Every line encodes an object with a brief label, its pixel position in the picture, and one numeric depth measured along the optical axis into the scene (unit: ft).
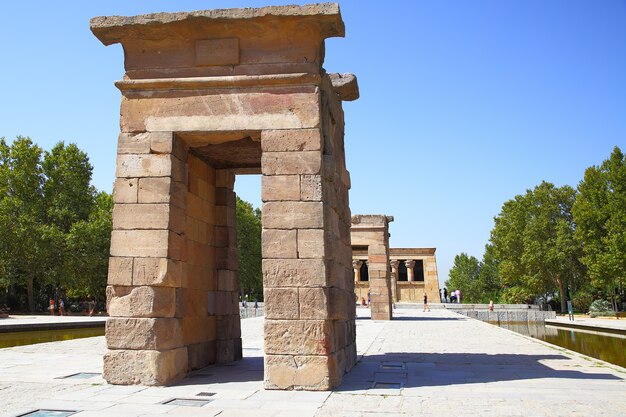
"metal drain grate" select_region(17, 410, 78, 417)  18.44
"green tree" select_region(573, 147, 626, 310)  97.60
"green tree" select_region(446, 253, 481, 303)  236.43
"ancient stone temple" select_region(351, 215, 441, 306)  82.07
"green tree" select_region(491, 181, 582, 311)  126.31
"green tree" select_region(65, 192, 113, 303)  114.73
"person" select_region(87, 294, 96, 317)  114.93
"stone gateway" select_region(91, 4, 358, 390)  24.14
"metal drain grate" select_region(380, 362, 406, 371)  29.25
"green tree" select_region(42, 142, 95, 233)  120.26
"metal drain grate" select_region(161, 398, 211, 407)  20.21
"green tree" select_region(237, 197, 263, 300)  165.37
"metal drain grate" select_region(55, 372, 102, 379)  26.58
